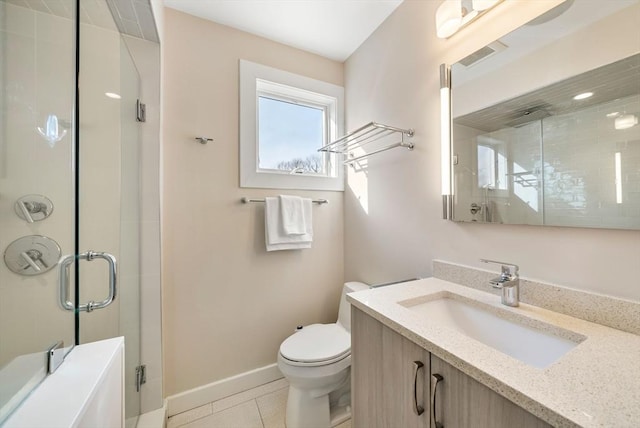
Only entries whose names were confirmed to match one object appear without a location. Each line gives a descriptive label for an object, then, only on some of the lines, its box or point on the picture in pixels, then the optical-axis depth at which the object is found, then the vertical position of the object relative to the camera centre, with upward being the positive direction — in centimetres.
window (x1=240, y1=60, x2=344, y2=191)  173 +68
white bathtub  58 -46
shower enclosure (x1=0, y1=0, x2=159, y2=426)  84 +15
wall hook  158 +49
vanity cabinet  56 -48
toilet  129 -82
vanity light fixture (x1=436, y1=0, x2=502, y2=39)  111 +91
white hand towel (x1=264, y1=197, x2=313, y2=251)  171 -11
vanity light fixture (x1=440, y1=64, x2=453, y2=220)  122 +39
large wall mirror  73 +33
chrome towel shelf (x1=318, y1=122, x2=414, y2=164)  144 +53
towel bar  195 +12
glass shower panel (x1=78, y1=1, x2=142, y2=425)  109 +18
